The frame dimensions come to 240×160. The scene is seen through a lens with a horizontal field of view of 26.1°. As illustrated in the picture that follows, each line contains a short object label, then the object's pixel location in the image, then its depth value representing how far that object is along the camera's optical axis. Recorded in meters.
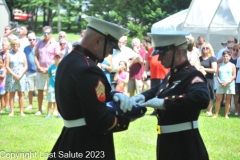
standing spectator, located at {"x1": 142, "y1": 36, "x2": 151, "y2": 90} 15.02
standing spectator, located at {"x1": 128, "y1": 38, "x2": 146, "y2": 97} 13.47
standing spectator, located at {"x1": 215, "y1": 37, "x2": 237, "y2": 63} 13.96
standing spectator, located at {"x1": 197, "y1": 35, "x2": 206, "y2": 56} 13.21
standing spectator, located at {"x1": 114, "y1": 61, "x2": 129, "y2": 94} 12.88
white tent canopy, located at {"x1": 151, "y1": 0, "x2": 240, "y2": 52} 17.41
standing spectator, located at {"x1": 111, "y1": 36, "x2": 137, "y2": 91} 12.97
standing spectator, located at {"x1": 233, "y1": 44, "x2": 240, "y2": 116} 12.69
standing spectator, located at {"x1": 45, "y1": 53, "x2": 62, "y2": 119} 11.68
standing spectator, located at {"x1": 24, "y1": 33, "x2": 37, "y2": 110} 12.87
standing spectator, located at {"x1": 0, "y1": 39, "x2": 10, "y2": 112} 12.30
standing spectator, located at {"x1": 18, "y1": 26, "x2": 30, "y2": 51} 14.73
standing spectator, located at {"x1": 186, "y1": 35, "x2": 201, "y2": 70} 11.52
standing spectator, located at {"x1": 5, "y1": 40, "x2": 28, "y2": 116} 12.02
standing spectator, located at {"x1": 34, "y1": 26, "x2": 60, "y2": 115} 12.11
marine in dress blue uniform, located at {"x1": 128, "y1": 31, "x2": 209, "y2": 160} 4.71
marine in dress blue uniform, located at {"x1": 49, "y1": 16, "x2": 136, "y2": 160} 4.03
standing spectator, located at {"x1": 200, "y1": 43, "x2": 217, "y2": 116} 12.05
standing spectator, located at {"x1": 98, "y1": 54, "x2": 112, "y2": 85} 11.70
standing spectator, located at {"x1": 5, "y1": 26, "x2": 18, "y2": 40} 15.05
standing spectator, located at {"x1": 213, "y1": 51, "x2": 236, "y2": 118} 12.27
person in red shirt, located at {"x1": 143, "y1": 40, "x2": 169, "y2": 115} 11.95
